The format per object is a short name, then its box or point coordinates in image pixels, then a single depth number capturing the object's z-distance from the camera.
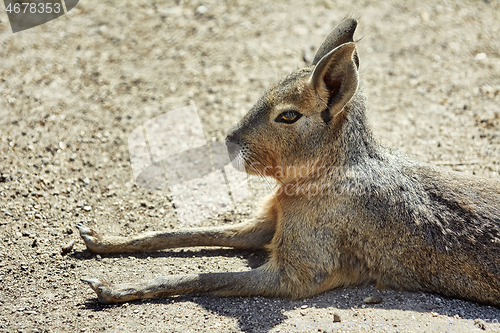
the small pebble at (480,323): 4.15
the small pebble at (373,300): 4.48
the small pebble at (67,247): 5.05
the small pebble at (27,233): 5.20
